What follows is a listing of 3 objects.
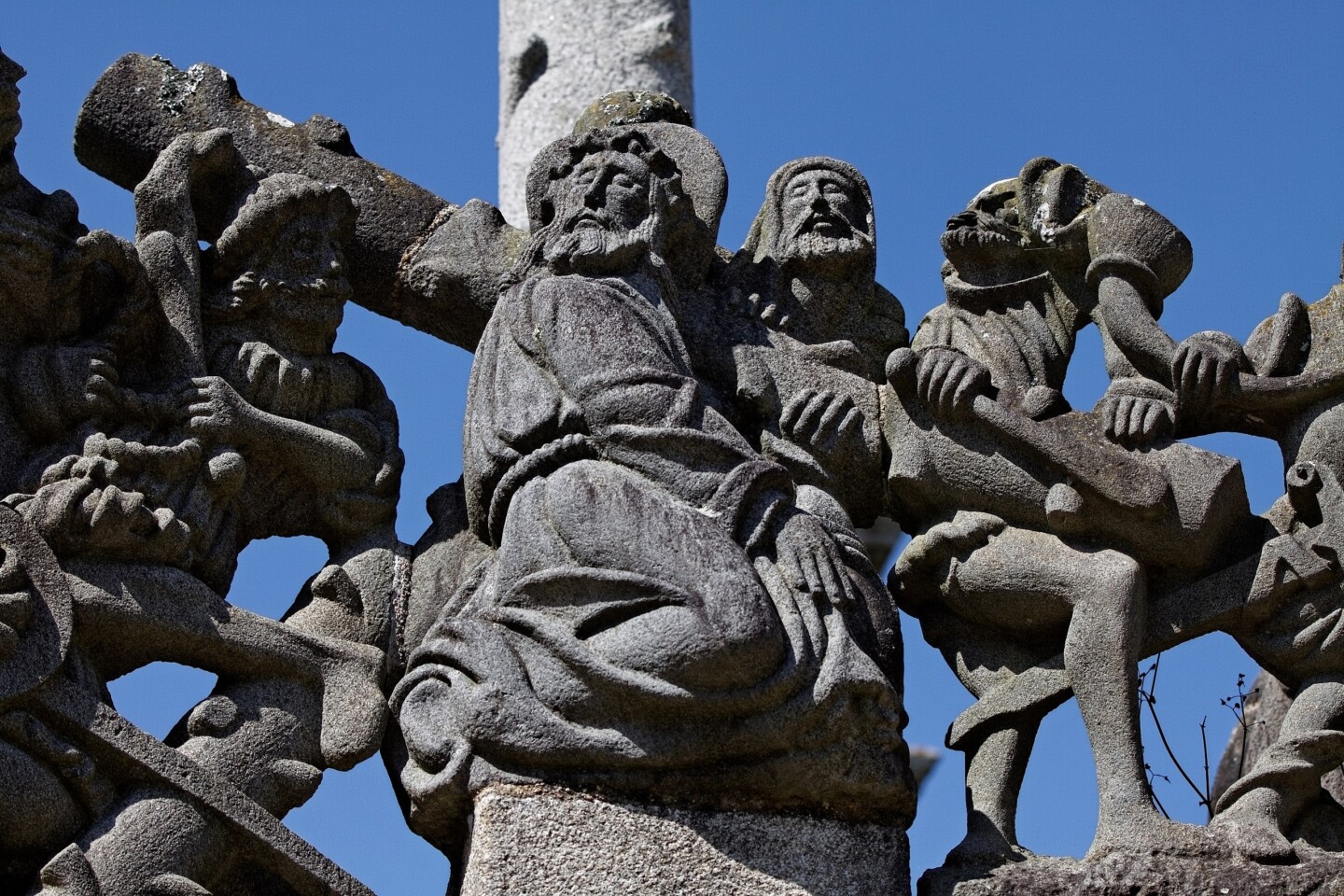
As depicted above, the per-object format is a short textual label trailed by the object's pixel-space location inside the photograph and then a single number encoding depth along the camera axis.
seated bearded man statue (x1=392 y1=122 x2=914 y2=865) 6.27
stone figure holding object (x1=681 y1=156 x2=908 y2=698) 7.36
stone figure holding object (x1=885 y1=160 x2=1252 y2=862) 6.91
